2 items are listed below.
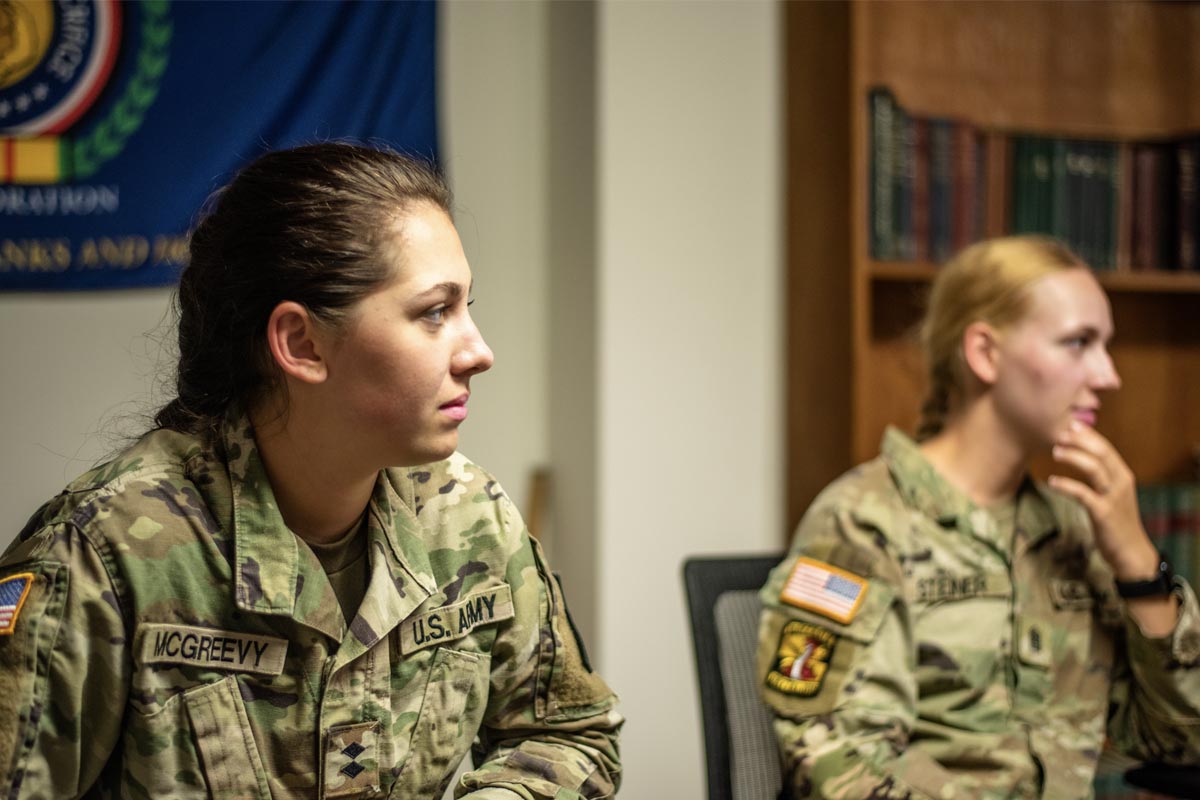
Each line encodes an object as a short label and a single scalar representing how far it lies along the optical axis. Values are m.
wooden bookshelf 2.46
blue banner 2.30
